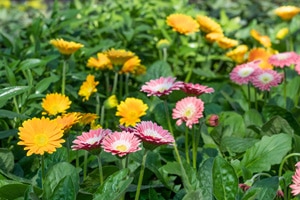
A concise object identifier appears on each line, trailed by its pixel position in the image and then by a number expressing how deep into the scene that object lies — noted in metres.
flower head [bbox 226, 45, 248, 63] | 2.73
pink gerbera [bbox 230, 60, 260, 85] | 2.19
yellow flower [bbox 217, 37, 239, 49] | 2.63
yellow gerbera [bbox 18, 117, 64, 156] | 1.48
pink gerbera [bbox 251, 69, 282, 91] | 2.17
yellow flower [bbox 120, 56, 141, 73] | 2.36
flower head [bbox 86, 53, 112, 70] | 2.37
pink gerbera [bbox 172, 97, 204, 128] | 1.72
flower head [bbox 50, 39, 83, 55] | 2.12
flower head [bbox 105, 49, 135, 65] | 2.20
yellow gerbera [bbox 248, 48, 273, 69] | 2.75
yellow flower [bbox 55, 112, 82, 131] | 1.59
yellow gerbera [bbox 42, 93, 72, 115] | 1.86
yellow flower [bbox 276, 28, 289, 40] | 3.30
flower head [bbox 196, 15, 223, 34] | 2.55
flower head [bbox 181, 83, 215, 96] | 1.81
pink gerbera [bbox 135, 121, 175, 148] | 1.49
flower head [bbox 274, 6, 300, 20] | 3.10
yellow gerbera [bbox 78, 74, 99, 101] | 2.12
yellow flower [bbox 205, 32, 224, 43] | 2.53
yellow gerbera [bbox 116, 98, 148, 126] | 1.92
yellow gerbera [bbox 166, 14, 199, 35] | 2.51
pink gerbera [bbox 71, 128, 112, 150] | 1.50
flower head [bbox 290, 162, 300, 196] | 1.39
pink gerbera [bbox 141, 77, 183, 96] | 1.77
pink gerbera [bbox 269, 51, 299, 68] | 2.28
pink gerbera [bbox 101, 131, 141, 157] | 1.47
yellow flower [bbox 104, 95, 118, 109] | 2.17
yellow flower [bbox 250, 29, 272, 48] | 3.08
